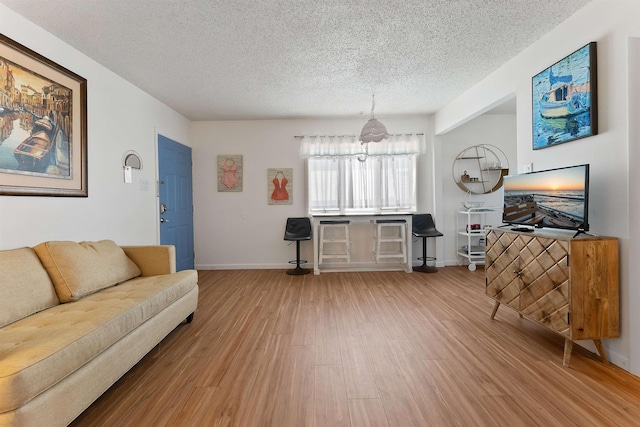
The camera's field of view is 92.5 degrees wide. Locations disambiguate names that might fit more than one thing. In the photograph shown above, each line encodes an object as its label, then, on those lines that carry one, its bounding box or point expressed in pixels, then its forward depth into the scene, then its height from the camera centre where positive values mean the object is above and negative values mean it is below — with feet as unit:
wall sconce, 11.20 +1.89
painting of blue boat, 7.07 +2.74
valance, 16.80 +3.55
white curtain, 16.94 +1.94
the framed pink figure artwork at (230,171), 17.24 +2.30
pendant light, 11.76 +3.03
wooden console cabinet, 6.54 -1.74
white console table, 16.17 -2.24
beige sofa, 4.23 -2.00
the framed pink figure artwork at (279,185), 17.22 +1.48
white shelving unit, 16.84 -0.94
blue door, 13.93 +0.69
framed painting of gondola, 6.94 +2.25
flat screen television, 6.84 +0.23
